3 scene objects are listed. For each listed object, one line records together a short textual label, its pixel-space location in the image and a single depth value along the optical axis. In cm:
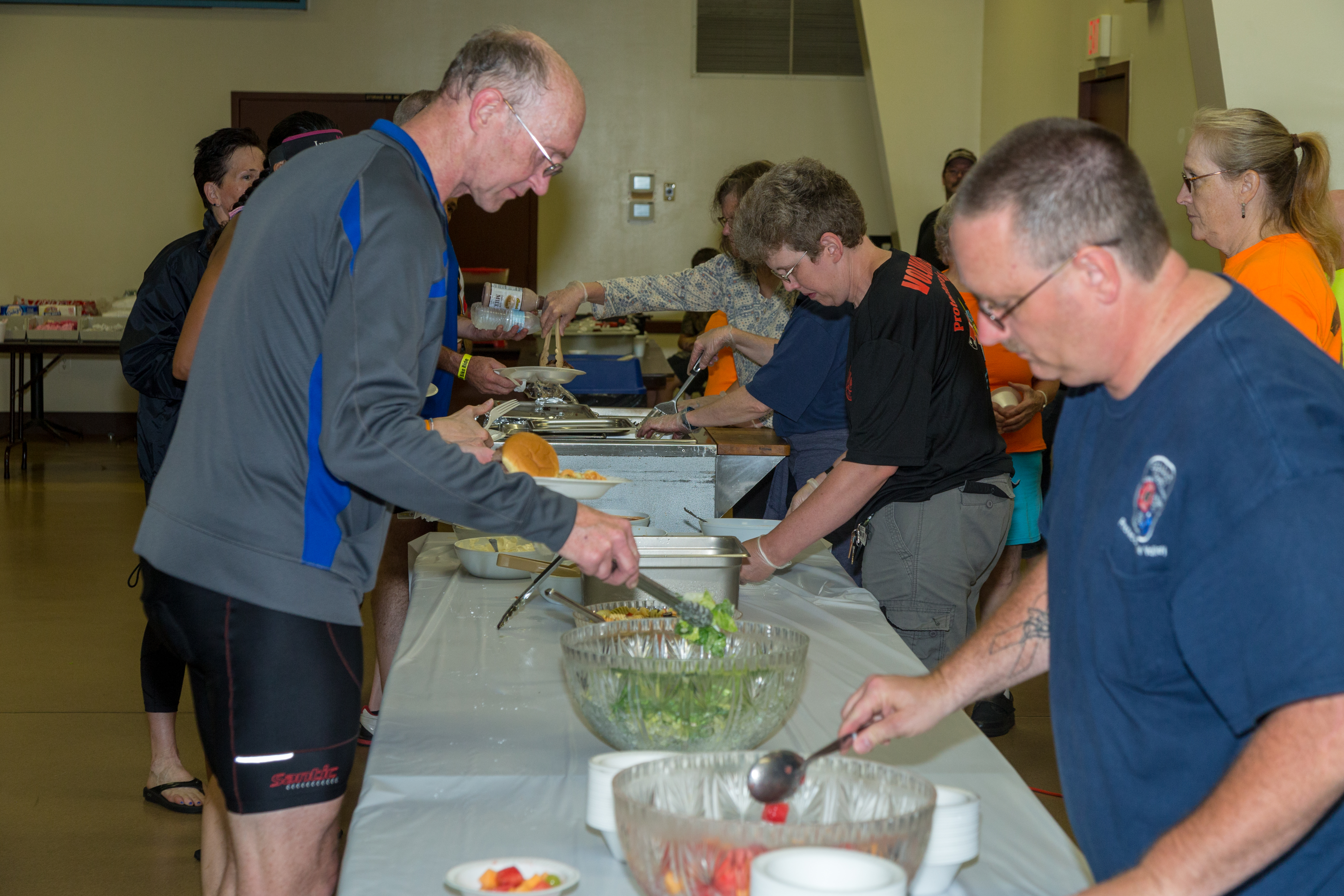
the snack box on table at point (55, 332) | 727
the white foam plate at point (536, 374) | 359
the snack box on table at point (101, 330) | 734
